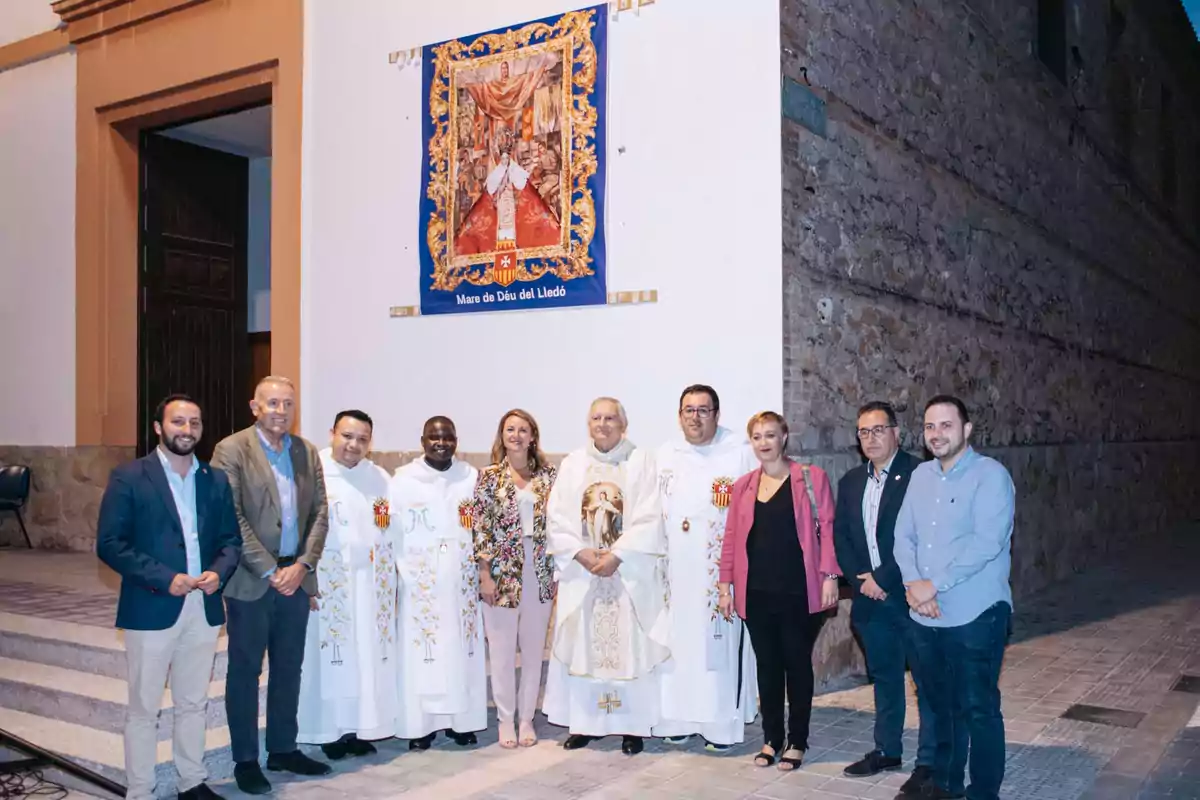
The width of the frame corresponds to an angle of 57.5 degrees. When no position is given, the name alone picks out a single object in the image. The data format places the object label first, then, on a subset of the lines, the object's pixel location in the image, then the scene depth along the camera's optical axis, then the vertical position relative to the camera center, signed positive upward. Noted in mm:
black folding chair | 10148 -558
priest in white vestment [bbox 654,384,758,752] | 5559 -888
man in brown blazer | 4957 -664
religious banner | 7195 +1746
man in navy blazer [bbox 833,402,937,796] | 4965 -642
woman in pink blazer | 5148 -714
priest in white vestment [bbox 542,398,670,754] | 5531 -863
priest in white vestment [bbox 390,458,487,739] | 5555 -948
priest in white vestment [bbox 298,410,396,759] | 5391 -997
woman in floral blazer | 5613 -723
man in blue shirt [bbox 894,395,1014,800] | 4406 -608
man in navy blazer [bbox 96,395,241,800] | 4469 -613
